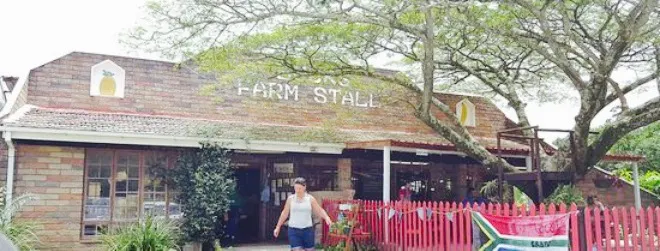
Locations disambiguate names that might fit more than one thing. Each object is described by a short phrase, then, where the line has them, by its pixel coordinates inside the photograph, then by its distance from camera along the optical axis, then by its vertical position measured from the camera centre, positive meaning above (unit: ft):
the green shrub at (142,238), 29.63 -2.94
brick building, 34.86 +2.59
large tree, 33.22 +9.12
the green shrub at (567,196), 37.37 -0.73
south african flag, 22.38 -1.93
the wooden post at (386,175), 36.91 +0.48
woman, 26.43 -1.56
